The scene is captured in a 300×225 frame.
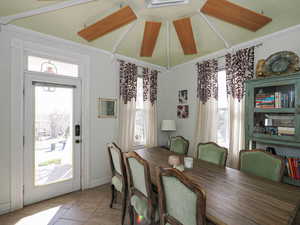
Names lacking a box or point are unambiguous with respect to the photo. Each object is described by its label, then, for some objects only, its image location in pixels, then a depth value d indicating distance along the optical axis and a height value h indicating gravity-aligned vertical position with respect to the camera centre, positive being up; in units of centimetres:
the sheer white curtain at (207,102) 282 +22
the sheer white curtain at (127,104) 299 +19
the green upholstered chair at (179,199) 87 -59
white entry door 217 -40
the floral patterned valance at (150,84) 336 +68
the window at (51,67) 220 +78
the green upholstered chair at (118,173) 177 -84
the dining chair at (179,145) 262 -62
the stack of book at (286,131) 177 -24
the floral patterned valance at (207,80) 282 +67
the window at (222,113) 272 -1
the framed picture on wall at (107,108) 278 +10
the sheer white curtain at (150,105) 338 +19
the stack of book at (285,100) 179 +17
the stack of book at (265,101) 197 +16
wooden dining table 86 -65
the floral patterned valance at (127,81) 300 +70
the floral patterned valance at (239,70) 234 +73
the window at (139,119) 336 -15
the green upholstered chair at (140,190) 134 -81
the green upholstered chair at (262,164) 145 -58
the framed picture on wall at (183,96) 339 +40
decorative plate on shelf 181 +66
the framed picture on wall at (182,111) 338 +4
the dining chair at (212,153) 195 -59
